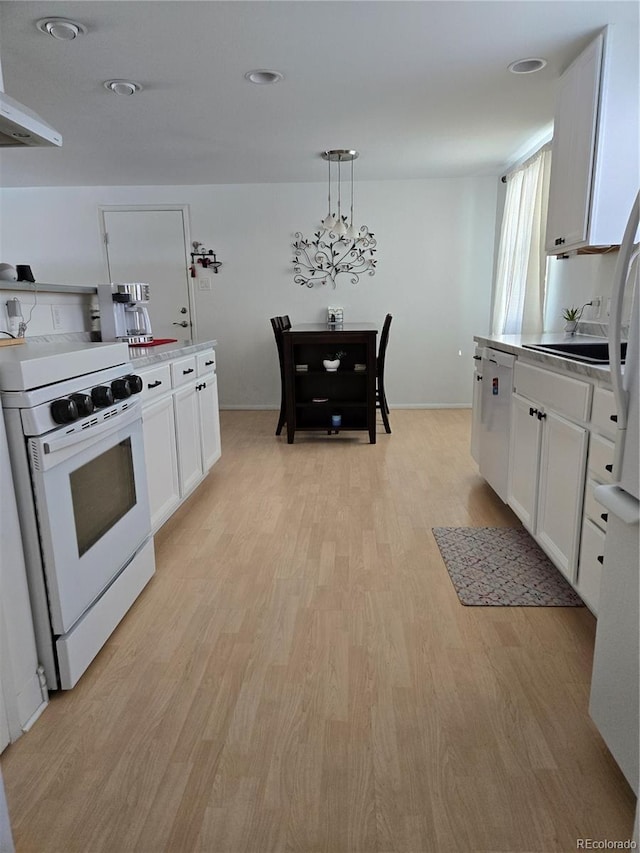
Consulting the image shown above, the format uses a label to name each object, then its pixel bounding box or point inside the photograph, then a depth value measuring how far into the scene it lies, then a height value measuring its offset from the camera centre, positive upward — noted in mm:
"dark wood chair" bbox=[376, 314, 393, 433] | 4652 -737
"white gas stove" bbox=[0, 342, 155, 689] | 1406 -518
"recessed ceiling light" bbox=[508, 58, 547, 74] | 2662 +1159
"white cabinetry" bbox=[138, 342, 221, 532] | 2400 -617
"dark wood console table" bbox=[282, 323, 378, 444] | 4211 -647
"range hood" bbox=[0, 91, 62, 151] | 1745 +616
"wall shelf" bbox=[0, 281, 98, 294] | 2199 +87
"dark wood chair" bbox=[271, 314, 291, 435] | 4344 -238
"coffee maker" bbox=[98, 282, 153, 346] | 2806 -36
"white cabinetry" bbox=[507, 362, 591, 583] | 1884 -610
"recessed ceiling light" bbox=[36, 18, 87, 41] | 2209 +1133
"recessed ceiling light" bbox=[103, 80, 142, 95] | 2820 +1134
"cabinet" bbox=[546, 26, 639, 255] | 2373 +733
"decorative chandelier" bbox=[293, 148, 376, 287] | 5383 +478
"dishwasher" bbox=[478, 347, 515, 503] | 2750 -613
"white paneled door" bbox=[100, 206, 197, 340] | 5461 +489
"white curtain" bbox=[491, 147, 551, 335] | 4141 +407
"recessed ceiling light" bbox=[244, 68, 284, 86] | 2723 +1143
